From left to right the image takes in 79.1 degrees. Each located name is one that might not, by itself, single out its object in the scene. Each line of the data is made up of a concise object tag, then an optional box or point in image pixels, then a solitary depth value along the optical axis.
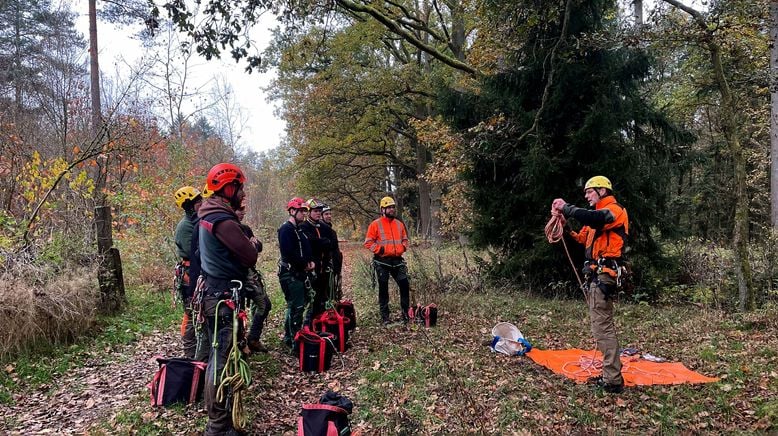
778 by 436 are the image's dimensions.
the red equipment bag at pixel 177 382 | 4.82
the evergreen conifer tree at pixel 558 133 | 9.40
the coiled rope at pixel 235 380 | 3.92
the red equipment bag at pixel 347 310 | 7.62
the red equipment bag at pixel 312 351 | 5.91
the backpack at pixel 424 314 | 7.75
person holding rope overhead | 5.00
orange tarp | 5.26
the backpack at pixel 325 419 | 3.56
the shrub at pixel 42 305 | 6.20
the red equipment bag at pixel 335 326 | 6.63
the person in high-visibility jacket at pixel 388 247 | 7.84
